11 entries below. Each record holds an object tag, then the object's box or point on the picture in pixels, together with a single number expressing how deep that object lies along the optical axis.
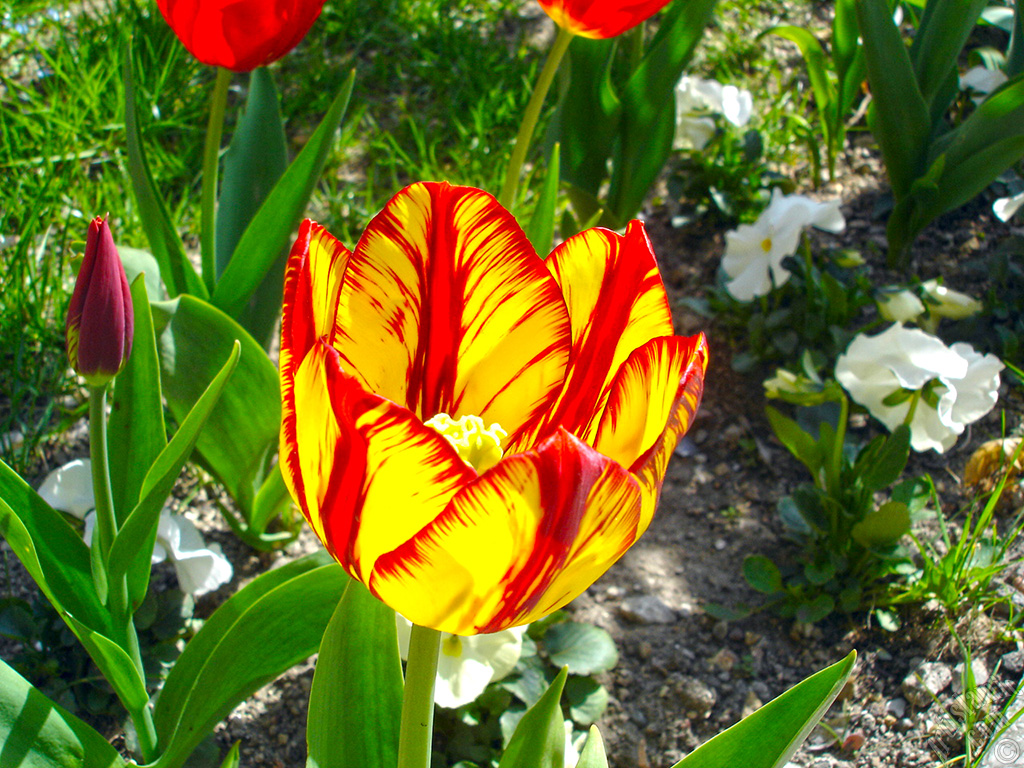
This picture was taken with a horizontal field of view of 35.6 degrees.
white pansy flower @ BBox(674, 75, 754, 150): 0.85
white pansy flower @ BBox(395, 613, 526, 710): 0.56
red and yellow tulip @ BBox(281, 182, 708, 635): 0.37
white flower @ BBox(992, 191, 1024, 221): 0.72
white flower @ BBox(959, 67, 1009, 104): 0.83
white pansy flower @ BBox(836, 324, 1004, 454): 0.65
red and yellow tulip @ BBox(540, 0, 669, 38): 0.56
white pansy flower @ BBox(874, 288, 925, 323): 0.71
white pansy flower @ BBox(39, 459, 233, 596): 0.59
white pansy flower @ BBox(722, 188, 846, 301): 0.73
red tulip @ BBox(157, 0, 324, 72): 0.55
